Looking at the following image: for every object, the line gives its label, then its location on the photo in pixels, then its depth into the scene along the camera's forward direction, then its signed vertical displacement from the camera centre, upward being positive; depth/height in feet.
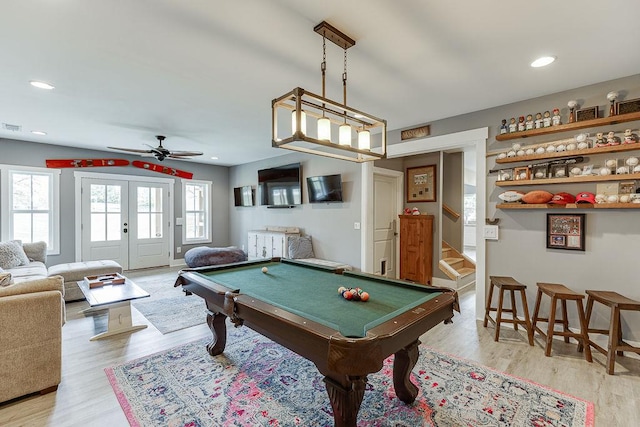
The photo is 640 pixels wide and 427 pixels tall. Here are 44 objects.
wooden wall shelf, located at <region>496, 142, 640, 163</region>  8.61 +1.90
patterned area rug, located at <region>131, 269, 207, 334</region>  11.47 -4.31
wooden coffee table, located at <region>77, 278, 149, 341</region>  10.04 -3.19
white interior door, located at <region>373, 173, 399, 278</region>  17.08 -0.75
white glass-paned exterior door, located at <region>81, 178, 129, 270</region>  19.63 -0.62
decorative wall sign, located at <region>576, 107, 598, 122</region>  9.19 +3.12
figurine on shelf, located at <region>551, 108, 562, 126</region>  9.79 +3.15
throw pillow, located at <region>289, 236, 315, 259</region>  17.97 -2.23
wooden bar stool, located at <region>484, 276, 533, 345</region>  9.73 -3.07
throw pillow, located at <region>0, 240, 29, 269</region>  13.97 -2.15
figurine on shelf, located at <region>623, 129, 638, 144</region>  8.55 +2.19
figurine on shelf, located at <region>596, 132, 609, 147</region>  9.00 +2.21
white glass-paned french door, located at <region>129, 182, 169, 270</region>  21.67 -1.04
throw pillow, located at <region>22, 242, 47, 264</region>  15.90 -2.16
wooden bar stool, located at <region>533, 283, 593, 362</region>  8.63 -3.20
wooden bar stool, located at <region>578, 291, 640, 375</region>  7.85 -3.12
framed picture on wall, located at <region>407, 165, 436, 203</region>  17.42 +1.71
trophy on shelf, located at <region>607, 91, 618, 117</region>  8.83 +3.39
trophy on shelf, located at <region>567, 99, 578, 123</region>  9.48 +3.39
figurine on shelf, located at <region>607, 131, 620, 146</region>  8.84 +2.20
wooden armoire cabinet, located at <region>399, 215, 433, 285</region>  16.89 -2.04
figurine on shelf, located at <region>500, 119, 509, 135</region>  10.93 +3.16
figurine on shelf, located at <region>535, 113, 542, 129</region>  10.19 +3.17
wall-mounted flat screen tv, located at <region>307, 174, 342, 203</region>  16.83 +1.40
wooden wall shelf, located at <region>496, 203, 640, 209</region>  8.51 +0.21
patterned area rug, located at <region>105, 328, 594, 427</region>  6.23 -4.39
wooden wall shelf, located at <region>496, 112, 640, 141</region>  8.63 +2.77
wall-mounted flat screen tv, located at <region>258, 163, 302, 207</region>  19.63 +1.82
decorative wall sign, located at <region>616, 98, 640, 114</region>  8.54 +3.13
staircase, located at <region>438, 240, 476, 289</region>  16.55 -3.26
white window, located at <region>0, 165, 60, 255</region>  16.94 +0.39
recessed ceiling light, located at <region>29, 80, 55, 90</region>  9.37 +4.11
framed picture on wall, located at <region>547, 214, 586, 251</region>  9.53 -0.64
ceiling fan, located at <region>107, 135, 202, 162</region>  15.30 +3.09
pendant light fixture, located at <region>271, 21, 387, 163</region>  6.06 +2.05
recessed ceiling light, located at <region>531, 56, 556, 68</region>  7.82 +4.09
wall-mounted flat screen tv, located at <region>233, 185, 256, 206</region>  23.82 +1.34
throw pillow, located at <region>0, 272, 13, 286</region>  7.98 -1.86
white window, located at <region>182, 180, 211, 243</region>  24.41 +0.04
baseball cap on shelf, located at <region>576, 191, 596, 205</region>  9.14 +0.45
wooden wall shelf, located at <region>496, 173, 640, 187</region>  8.57 +1.05
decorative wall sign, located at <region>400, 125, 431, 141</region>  13.24 +3.66
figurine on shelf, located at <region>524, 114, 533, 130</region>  10.37 +3.14
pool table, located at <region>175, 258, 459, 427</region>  4.47 -1.96
